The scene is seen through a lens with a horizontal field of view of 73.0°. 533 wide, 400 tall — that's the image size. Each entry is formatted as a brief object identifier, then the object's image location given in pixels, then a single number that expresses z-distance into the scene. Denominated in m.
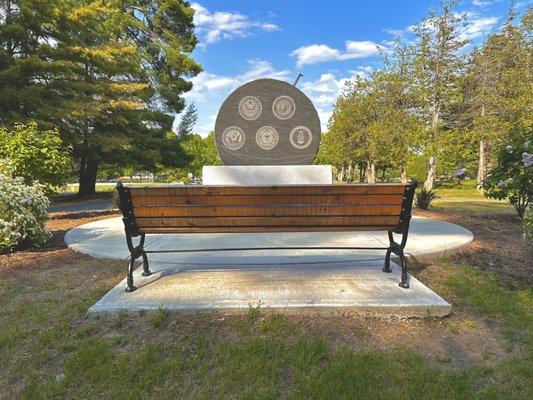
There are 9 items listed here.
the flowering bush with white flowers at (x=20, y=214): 5.11
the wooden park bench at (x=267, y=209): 3.29
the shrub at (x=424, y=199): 11.13
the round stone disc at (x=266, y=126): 8.07
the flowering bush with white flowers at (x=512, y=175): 7.61
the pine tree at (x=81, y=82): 12.98
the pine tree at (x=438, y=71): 16.92
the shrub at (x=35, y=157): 7.32
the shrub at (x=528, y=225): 3.73
